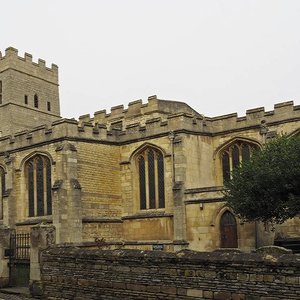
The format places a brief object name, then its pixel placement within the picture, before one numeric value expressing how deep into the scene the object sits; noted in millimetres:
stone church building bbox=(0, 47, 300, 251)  24969
